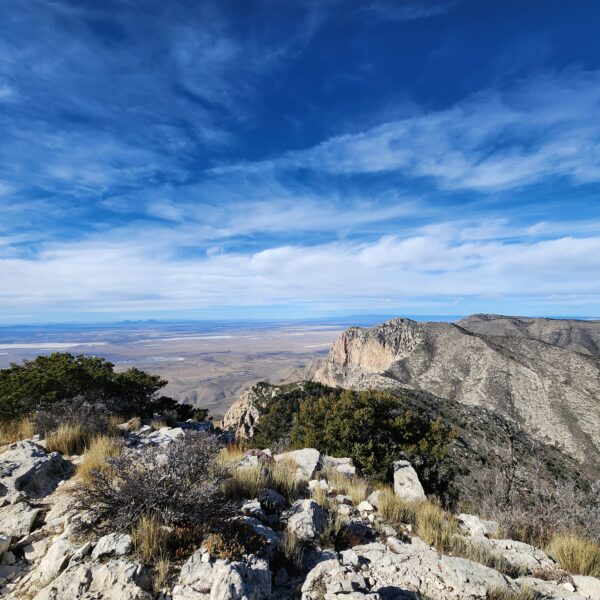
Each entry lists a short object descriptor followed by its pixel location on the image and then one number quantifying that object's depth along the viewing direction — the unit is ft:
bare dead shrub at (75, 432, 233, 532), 16.10
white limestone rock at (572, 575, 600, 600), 15.01
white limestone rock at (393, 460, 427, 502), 29.08
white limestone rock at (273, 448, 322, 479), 29.17
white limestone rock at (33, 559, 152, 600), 12.48
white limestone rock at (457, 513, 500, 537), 21.17
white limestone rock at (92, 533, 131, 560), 14.03
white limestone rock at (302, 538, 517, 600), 13.82
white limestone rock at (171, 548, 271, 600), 12.25
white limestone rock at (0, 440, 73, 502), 20.89
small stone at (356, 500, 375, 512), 22.34
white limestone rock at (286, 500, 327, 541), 17.74
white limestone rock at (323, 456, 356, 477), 32.12
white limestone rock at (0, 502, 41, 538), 16.89
